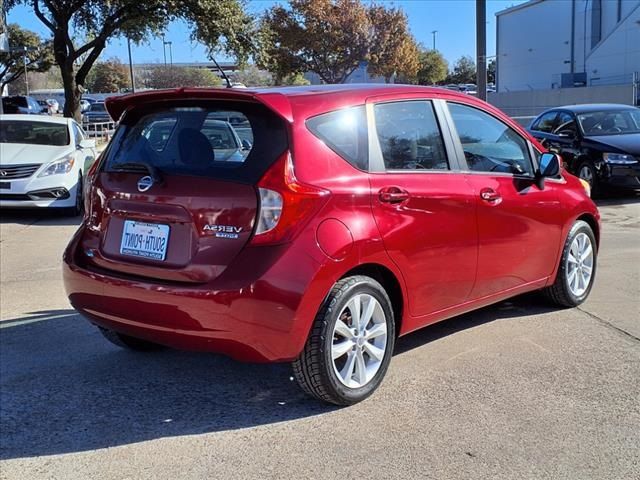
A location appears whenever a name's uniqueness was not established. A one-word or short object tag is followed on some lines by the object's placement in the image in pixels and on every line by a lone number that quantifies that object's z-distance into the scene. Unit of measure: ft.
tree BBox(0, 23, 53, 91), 167.12
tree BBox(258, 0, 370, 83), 142.00
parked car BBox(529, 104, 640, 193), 37.29
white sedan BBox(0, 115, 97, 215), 34.53
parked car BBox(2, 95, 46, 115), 116.26
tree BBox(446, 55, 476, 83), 278.87
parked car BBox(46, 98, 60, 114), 157.25
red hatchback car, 11.60
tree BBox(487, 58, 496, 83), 281.82
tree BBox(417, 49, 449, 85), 234.99
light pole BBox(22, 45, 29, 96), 174.59
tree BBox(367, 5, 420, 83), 149.89
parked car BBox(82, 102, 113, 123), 132.01
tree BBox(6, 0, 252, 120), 63.57
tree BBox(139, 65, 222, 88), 202.69
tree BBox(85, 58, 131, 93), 276.00
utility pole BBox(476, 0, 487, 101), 46.98
